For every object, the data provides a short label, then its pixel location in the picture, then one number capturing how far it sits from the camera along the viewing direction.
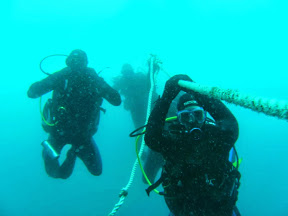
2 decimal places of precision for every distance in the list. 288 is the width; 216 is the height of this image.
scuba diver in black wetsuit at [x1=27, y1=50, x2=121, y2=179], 4.66
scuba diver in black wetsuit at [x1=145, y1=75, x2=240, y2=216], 2.60
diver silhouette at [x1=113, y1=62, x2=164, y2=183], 9.23
